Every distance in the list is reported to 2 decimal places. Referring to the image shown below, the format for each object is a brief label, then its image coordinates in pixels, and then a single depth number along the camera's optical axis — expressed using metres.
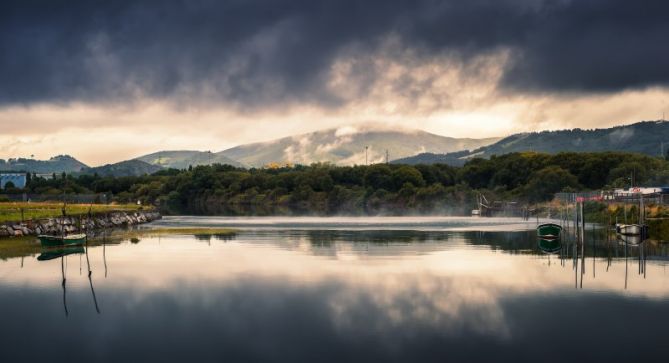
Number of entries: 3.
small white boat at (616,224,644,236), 60.44
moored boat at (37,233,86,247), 52.91
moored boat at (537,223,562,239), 63.78
